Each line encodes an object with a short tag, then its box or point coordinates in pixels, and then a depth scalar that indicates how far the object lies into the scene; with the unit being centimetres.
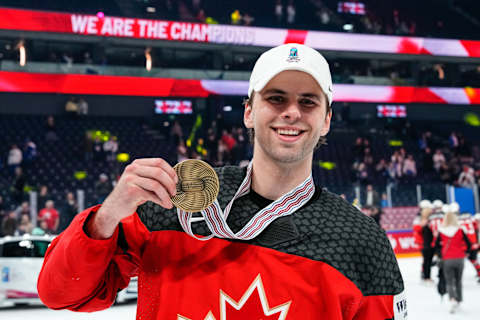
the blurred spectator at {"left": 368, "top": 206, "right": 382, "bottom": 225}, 1470
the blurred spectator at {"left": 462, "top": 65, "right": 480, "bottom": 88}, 2620
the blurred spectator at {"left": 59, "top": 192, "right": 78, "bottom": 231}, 1363
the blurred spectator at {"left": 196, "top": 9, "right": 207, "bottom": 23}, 2287
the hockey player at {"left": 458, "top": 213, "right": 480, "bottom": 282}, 1332
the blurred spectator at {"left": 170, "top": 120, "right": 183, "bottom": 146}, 2012
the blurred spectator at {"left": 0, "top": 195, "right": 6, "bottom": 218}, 1376
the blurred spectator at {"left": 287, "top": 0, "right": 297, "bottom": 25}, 2524
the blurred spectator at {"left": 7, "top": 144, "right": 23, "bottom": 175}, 1677
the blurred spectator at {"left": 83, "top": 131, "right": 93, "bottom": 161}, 1836
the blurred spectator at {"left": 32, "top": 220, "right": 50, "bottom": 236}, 1312
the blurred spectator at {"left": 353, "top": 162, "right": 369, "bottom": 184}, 1956
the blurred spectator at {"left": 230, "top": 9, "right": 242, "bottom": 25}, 2369
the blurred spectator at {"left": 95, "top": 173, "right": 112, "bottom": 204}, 1488
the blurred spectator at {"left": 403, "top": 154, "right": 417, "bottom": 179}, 2081
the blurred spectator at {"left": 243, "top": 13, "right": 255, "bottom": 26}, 2373
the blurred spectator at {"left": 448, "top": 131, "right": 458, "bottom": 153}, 2320
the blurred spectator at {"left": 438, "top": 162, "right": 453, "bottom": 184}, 2070
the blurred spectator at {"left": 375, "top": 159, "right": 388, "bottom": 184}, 2069
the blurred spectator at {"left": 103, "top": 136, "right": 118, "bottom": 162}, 1855
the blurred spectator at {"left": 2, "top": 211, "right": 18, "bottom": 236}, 1288
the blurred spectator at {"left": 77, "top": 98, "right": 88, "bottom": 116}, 2006
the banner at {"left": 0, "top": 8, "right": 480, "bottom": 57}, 2003
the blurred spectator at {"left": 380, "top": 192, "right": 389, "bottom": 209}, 1688
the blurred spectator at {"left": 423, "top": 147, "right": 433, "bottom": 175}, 2158
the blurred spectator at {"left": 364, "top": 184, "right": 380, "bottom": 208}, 1631
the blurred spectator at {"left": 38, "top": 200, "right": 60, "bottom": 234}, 1332
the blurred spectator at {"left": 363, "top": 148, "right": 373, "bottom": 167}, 2084
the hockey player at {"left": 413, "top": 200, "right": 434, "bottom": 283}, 1175
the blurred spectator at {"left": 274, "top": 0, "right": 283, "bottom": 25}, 2504
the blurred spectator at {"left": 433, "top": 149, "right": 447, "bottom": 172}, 2156
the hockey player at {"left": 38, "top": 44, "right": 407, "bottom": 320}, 179
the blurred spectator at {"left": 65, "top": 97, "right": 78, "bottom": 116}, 1988
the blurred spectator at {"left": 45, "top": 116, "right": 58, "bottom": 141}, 1880
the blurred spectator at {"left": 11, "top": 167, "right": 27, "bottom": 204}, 1452
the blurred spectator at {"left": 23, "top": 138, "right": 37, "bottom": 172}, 1744
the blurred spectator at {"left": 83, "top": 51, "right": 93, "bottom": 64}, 2092
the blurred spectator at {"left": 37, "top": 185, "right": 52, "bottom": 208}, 1381
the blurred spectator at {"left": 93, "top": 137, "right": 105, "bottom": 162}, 1825
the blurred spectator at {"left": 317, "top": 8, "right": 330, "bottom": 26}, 2640
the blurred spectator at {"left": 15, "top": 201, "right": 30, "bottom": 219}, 1366
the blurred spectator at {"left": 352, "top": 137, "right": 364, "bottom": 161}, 2089
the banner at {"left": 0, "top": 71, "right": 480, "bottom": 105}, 1958
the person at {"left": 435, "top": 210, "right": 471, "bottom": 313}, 923
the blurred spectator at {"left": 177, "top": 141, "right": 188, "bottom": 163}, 1827
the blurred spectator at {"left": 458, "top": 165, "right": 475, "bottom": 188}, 1952
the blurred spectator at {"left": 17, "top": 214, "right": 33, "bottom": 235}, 1316
